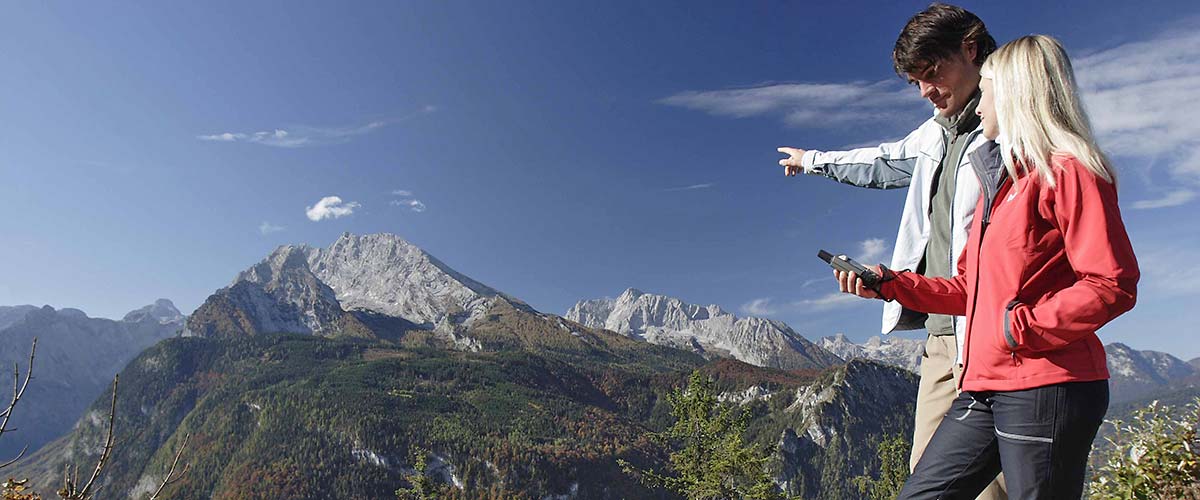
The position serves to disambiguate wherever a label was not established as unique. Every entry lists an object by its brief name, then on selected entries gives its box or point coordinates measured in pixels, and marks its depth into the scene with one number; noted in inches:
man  127.9
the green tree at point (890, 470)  1194.0
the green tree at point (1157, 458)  172.2
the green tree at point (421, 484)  1365.7
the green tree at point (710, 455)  855.1
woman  87.3
